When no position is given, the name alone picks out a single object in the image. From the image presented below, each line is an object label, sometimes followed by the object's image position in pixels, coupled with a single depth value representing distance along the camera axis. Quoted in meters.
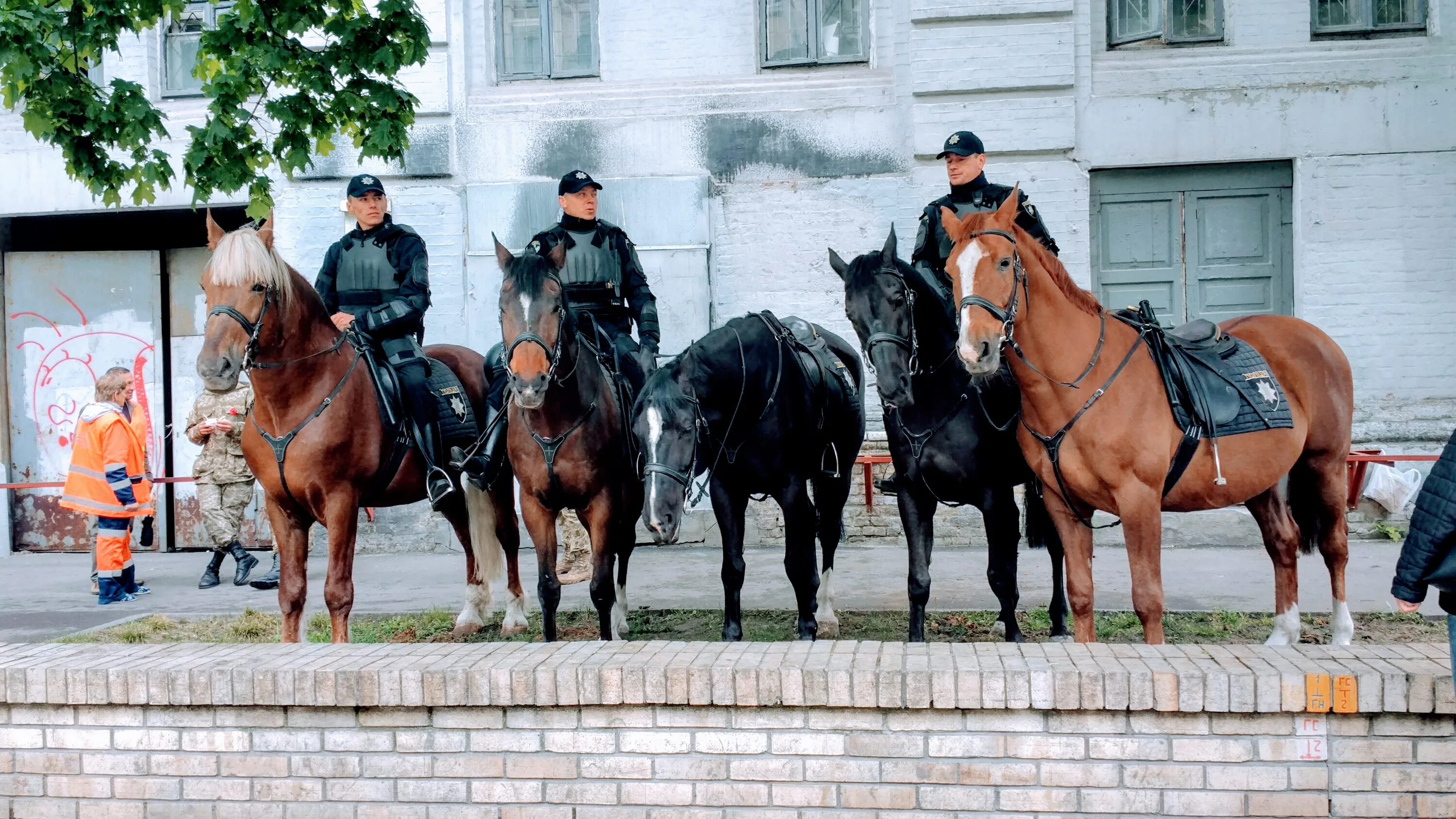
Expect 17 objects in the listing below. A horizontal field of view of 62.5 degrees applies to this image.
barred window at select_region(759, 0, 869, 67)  11.61
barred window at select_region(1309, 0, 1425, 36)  11.00
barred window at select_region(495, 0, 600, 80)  11.86
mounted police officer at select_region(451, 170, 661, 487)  7.11
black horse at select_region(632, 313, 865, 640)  5.85
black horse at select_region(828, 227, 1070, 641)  6.12
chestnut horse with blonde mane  6.01
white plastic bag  10.13
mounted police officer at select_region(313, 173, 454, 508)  7.16
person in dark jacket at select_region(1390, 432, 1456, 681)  3.19
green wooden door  11.15
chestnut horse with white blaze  5.32
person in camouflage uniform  10.04
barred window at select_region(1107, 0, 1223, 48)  11.15
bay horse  6.07
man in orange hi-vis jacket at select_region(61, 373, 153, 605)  9.45
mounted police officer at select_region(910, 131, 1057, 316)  6.68
